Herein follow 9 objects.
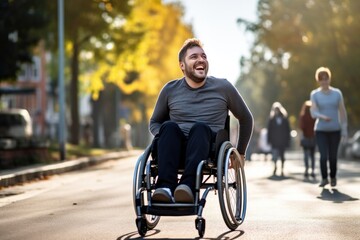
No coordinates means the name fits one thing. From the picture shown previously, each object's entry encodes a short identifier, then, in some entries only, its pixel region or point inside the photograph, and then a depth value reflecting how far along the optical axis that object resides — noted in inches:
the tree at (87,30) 1228.5
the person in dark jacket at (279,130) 858.8
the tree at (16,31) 1010.7
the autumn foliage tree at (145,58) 1444.4
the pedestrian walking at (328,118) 569.3
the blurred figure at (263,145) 1243.4
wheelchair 293.9
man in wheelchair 303.3
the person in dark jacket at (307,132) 778.2
